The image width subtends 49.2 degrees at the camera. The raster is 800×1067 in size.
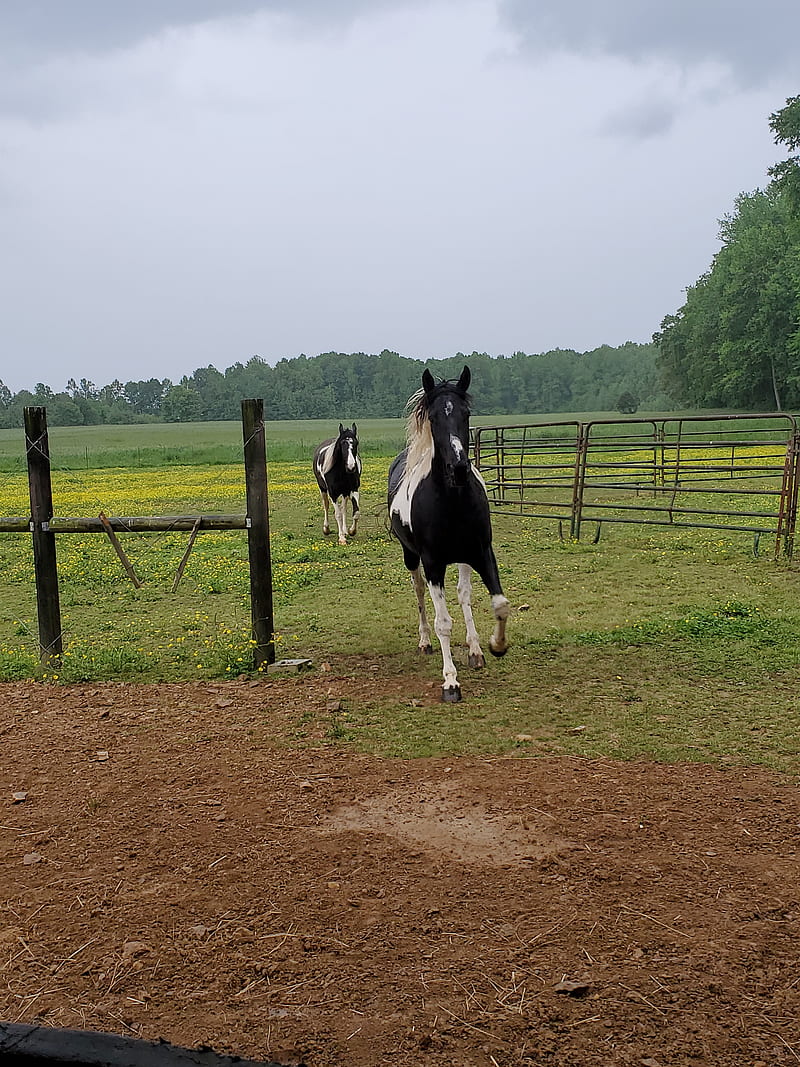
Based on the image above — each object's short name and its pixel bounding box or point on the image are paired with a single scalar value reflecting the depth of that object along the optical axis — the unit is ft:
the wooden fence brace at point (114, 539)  23.92
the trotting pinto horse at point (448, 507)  21.21
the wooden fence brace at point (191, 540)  22.99
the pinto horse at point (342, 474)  48.32
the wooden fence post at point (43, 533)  24.00
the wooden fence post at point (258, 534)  23.53
